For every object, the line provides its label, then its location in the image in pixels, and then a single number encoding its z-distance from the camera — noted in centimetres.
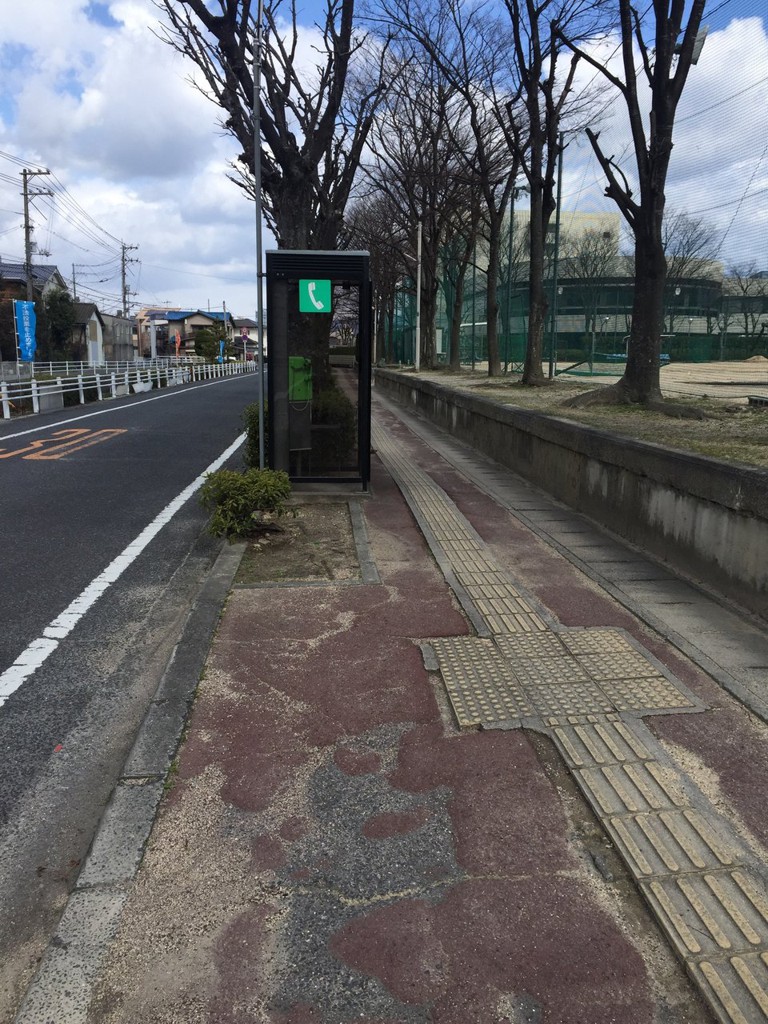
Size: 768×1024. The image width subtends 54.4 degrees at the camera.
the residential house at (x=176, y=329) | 11375
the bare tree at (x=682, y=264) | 2008
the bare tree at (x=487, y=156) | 1900
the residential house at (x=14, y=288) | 5453
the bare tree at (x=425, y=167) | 2330
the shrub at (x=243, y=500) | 664
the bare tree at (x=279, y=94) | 1049
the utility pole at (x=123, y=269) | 8244
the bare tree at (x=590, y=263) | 3034
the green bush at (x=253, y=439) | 933
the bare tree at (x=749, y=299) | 1438
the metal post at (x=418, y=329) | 3327
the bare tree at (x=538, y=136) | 1600
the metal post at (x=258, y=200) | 723
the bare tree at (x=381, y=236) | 3622
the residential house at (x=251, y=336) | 12021
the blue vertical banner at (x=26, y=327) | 3481
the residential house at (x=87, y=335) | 6881
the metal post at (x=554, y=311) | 1953
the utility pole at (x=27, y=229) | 4759
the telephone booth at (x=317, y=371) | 805
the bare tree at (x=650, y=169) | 1053
